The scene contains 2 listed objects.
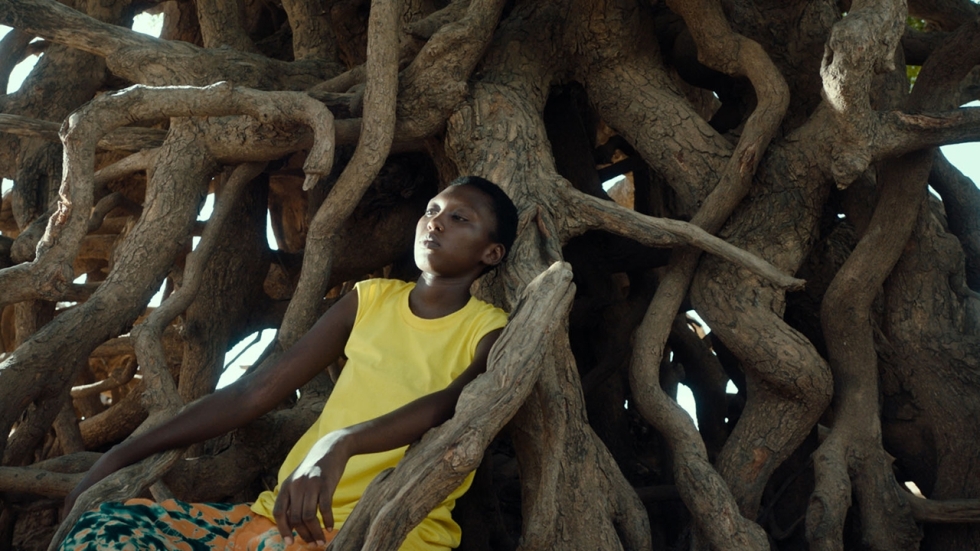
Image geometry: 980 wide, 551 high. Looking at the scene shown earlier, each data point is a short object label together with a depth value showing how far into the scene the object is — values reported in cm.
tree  278
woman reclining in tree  220
